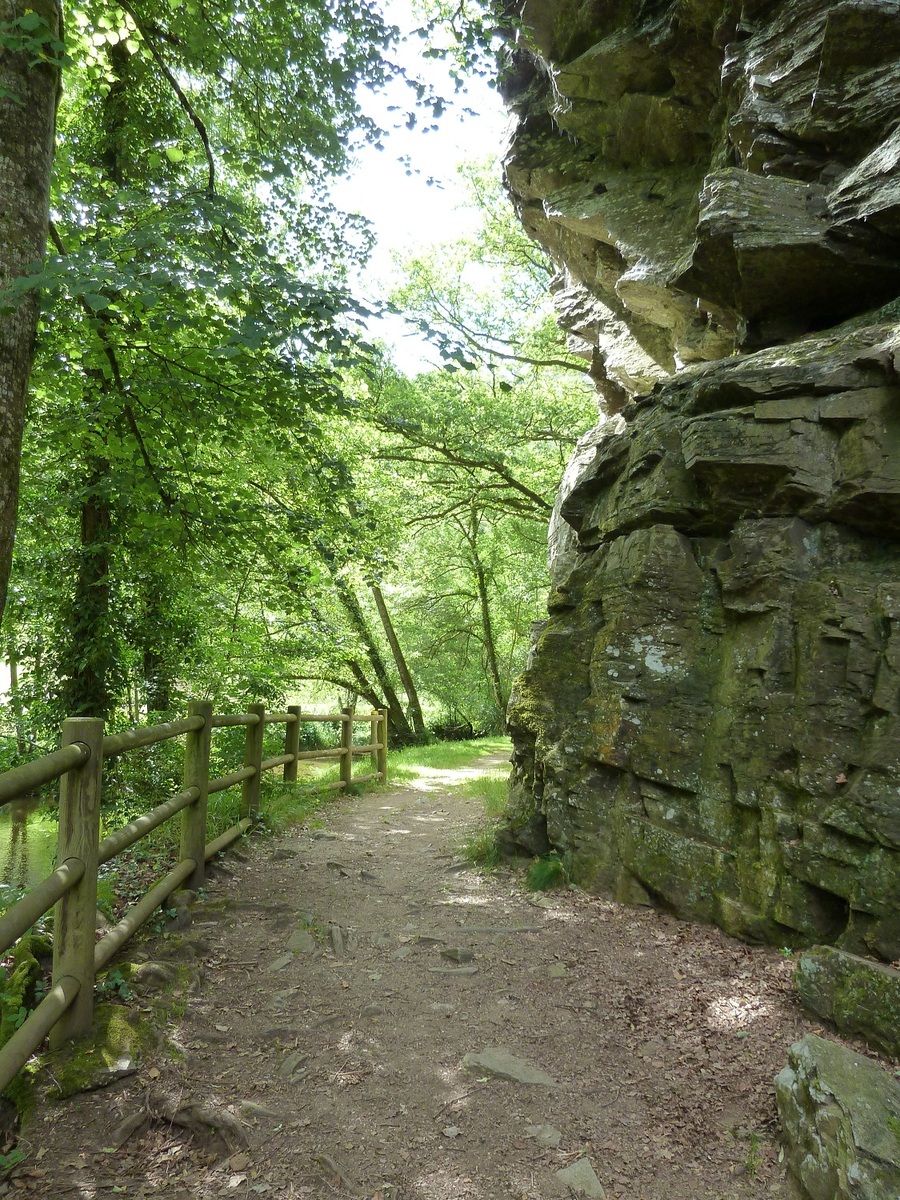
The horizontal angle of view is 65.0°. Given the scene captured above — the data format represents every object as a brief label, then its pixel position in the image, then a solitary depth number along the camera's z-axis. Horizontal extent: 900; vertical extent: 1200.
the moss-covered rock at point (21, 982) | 3.13
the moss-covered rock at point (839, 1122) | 2.33
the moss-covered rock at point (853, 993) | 3.29
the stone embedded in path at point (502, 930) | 4.98
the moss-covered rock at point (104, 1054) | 3.04
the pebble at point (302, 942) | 4.80
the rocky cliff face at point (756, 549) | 4.42
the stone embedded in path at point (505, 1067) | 3.39
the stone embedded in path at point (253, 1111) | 3.08
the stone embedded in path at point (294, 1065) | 3.41
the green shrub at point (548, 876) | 5.76
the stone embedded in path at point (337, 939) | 4.84
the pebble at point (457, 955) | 4.68
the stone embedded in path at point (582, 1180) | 2.70
